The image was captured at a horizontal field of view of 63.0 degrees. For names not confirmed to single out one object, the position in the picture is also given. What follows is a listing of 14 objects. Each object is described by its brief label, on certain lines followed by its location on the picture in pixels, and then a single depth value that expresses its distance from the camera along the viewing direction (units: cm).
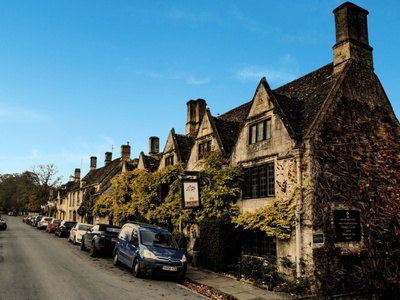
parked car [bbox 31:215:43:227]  5142
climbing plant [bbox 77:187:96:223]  4089
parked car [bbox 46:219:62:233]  3813
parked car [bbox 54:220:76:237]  3234
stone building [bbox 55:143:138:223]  4000
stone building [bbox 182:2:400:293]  1295
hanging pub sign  1702
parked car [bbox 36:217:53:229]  4412
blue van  1265
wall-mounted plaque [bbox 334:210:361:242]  1323
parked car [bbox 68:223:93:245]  2507
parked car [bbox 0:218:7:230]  4125
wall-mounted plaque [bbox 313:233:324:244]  1259
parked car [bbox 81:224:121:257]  1852
